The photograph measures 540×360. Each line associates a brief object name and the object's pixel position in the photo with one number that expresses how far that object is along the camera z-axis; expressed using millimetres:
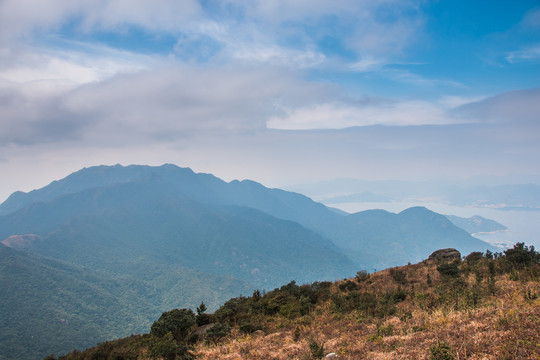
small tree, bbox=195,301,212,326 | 20919
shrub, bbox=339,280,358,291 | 23484
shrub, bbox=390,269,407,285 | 22050
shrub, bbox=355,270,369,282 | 26144
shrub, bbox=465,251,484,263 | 23822
